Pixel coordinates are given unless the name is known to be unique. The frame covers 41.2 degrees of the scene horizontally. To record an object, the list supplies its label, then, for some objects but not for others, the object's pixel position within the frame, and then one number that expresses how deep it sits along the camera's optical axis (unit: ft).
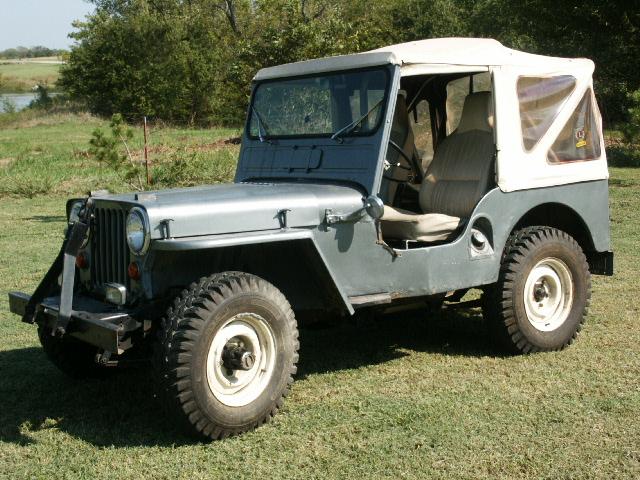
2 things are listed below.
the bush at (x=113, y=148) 44.62
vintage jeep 14.55
